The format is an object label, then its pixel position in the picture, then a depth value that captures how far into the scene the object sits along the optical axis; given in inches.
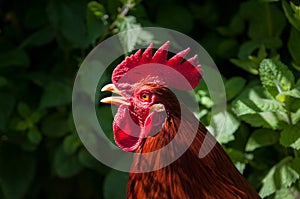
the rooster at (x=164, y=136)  148.3
